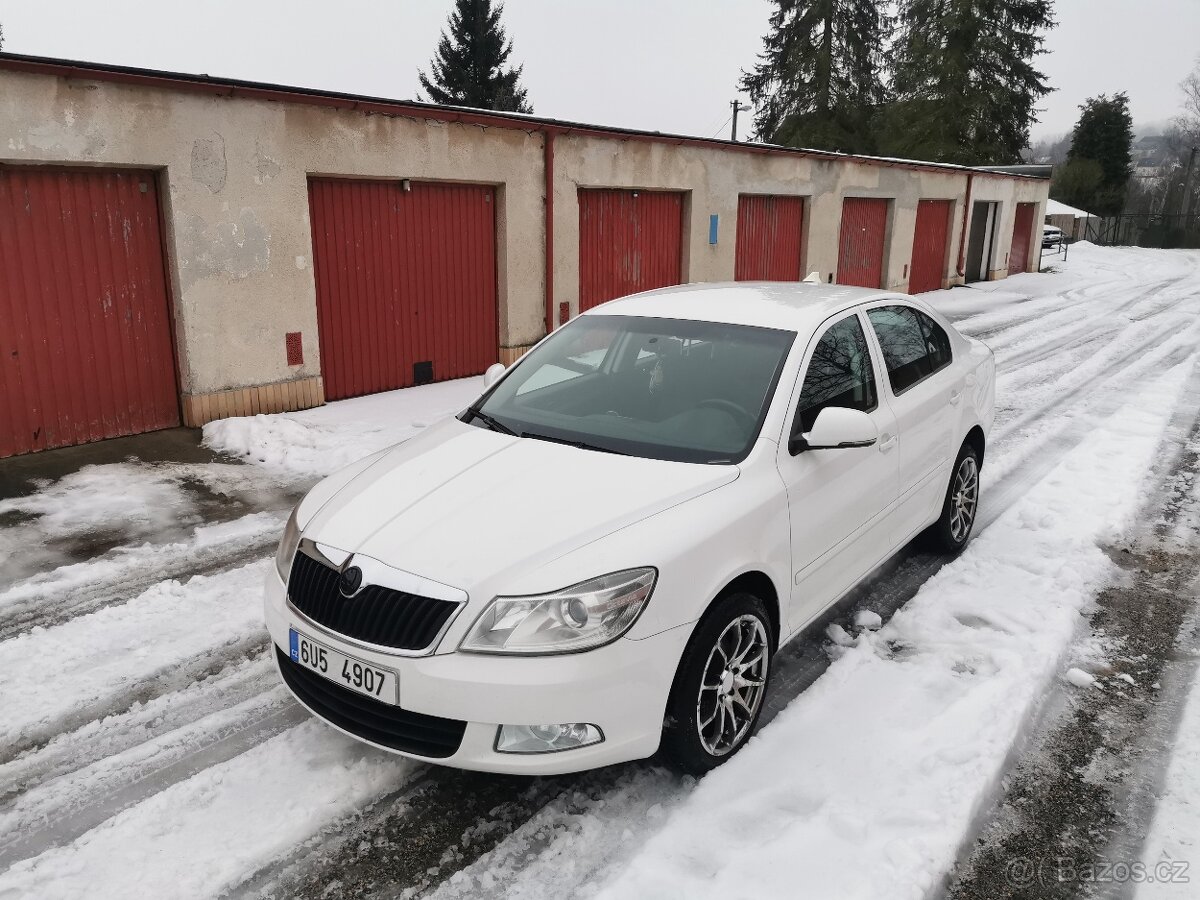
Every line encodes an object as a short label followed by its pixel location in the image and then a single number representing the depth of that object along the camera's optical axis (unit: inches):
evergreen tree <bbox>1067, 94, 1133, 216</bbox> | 2076.8
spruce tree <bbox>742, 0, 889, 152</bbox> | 1624.0
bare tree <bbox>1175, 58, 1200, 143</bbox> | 2593.5
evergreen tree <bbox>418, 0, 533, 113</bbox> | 1542.8
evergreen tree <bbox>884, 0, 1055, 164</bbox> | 1582.2
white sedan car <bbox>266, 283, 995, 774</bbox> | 111.2
